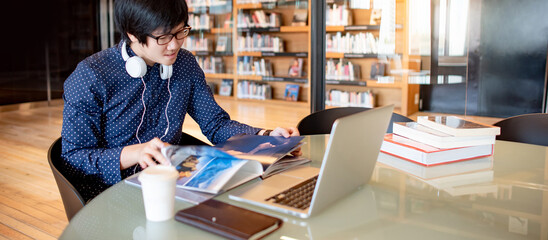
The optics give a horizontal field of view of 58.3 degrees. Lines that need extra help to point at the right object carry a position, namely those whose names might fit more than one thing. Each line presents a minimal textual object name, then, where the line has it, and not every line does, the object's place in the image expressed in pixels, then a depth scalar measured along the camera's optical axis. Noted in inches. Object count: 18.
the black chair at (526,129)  77.4
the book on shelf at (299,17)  231.6
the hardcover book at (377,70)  172.6
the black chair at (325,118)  85.7
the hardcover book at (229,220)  34.1
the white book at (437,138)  55.5
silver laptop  36.2
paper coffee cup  35.6
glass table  35.6
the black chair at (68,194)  48.0
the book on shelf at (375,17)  166.9
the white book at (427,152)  54.8
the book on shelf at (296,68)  239.3
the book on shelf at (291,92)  241.9
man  55.7
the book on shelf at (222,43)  254.4
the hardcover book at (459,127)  55.9
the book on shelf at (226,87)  260.5
